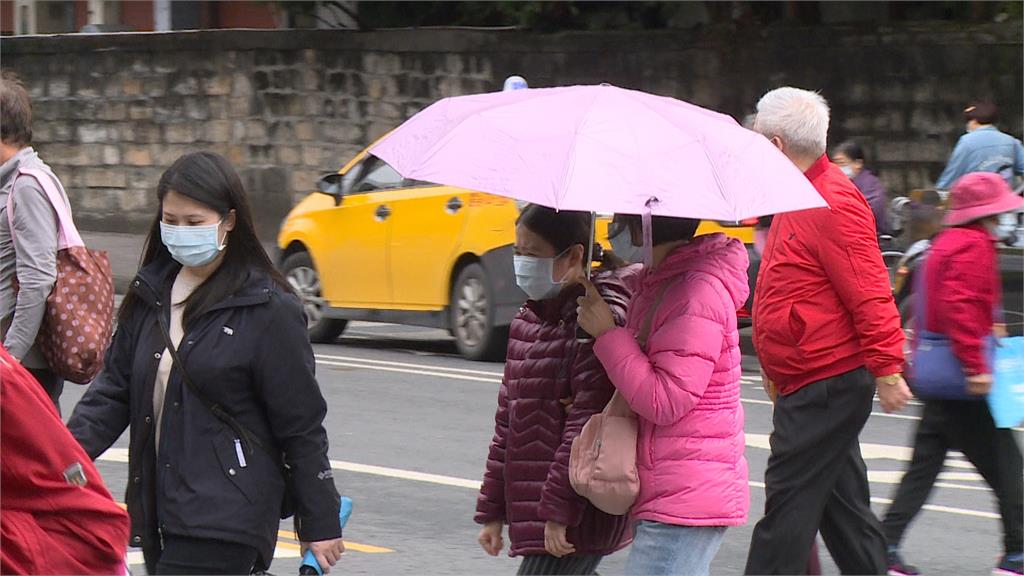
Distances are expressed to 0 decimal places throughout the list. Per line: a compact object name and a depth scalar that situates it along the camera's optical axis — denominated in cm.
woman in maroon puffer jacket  880
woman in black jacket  816
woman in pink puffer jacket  843
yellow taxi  2612
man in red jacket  1093
